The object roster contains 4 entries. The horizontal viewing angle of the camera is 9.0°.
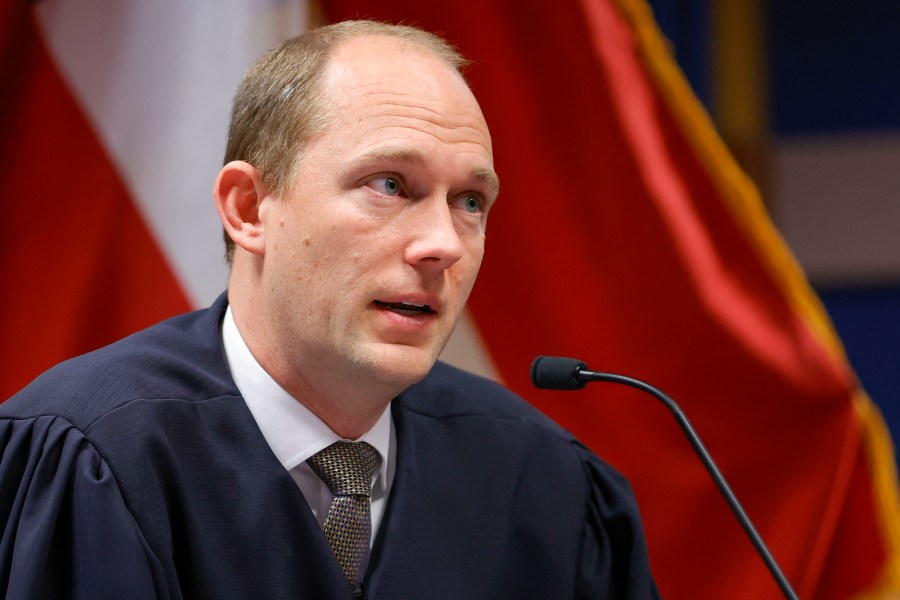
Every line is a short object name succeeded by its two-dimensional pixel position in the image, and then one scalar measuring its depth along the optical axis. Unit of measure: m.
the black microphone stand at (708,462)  3.31
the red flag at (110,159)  3.68
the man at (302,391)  3.30
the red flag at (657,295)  3.71
